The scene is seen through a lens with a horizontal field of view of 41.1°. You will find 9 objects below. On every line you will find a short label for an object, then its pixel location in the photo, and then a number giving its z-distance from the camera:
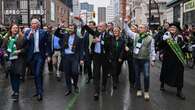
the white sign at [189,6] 24.09
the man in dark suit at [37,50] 6.31
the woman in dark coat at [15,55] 6.31
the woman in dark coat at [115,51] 6.97
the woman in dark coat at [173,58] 6.71
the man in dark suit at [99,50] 6.46
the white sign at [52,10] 56.02
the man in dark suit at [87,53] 8.09
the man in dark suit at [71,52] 6.72
